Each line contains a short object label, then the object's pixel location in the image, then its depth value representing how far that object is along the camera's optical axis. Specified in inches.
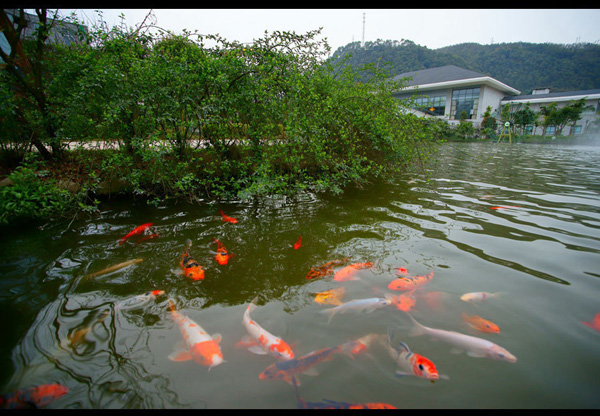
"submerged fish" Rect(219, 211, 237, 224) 211.4
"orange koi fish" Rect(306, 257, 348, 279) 140.4
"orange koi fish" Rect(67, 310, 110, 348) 97.6
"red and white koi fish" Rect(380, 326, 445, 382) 84.0
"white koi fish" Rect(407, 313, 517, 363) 90.7
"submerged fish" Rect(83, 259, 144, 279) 140.3
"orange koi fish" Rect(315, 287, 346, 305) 120.0
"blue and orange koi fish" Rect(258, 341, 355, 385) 84.9
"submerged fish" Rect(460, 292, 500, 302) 118.5
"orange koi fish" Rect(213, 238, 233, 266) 152.4
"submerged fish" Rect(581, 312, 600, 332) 101.3
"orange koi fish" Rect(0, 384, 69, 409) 74.0
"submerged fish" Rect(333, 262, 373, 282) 137.5
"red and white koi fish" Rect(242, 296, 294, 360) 92.1
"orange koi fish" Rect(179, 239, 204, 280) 138.3
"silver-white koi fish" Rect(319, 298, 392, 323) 112.7
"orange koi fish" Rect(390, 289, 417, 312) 114.3
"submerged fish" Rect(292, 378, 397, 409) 71.6
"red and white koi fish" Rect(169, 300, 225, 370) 90.7
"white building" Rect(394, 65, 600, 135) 1392.7
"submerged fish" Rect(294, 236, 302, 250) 168.9
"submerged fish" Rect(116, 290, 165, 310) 116.6
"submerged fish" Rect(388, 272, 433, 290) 126.9
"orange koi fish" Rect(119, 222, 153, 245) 179.0
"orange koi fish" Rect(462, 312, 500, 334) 102.0
